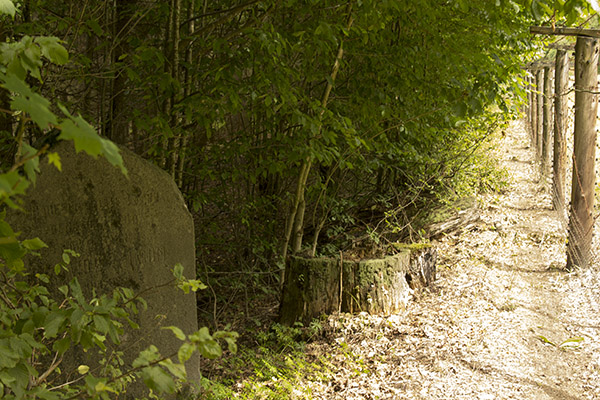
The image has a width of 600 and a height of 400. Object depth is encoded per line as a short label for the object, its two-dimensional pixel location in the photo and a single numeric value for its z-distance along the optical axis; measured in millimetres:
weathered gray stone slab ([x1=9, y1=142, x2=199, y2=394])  3080
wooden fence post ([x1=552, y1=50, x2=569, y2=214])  9180
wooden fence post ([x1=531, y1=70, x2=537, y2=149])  16094
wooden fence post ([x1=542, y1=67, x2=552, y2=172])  12188
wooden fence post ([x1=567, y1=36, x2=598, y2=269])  7004
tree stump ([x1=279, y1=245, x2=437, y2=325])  5242
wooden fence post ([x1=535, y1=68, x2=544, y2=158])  14441
